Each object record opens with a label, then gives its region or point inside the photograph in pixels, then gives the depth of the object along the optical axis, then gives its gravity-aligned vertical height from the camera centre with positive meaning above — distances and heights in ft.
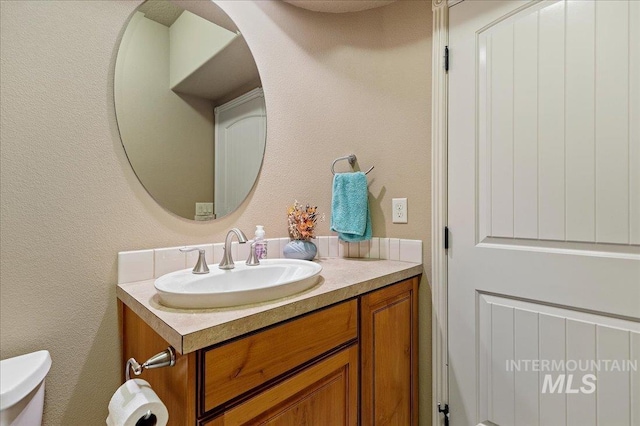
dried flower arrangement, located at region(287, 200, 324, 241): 4.74 -0.13
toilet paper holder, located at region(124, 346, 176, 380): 2.15 -1.06
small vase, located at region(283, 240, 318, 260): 4.56 -0.55
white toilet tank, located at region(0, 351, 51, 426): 2.24 -1.37
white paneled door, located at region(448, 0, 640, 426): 3.21 +0.03
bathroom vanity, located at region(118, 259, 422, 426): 2.15 -1.25
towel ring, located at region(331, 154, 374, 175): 5.32 +0.96
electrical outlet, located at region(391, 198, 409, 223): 4.97 +0.07
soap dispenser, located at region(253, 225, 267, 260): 4.26 -0.43
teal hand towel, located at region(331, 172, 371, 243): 4.91 +0.11
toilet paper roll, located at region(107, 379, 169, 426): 2.04 -1.34
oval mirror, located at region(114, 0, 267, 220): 3.51 +1.36
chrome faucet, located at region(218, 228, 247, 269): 3.59 -0.54
